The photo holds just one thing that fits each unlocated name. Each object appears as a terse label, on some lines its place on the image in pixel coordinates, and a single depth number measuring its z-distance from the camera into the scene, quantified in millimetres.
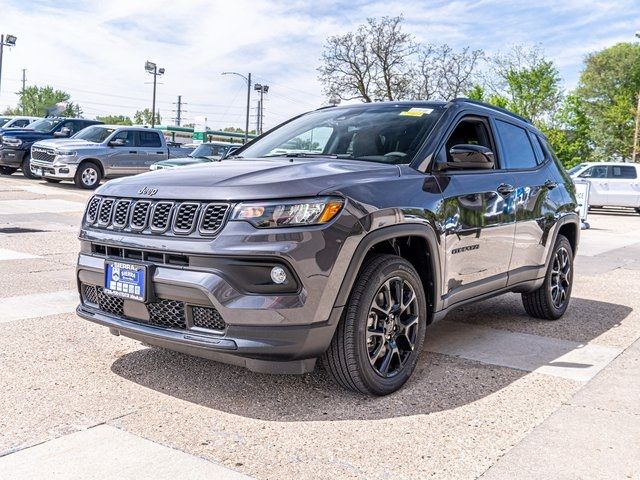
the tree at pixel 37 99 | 107125
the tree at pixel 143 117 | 127938
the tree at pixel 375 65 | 48844
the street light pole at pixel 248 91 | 50281
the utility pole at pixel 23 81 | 109075
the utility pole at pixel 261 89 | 51844
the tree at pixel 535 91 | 44188
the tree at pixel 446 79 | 48906
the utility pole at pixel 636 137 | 41031
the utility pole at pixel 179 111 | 99625
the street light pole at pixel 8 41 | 49125
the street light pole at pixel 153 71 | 52250
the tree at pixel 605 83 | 57969
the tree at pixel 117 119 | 122625
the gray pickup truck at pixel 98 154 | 18609
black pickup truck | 20875
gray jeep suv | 3279
